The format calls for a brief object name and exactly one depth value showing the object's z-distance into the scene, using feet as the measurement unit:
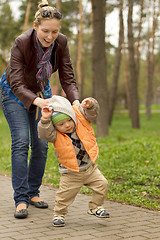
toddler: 19.41
